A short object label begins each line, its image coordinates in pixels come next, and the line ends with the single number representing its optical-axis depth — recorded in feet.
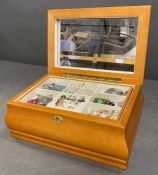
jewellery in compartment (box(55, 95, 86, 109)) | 2.69
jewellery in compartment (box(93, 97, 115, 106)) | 2.70
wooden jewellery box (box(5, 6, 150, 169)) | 2.26
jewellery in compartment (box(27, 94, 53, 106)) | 2.71
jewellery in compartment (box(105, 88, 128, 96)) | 2.90
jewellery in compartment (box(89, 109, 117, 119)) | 2.40
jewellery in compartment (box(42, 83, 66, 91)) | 3.10
